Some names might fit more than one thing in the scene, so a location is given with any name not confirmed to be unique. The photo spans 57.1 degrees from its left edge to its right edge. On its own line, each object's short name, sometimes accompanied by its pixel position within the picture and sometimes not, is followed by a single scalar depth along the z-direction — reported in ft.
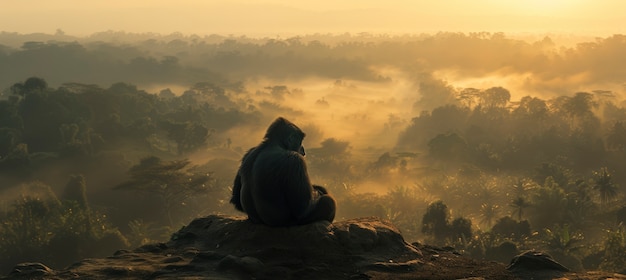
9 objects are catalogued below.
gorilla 33.94
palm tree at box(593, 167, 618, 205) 232.94
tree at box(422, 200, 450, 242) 179.42
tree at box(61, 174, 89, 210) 213.81
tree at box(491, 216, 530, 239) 187.32
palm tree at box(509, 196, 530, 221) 206.18
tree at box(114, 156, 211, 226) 199.52
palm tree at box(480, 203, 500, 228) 236.43
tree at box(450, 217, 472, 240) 177.88
